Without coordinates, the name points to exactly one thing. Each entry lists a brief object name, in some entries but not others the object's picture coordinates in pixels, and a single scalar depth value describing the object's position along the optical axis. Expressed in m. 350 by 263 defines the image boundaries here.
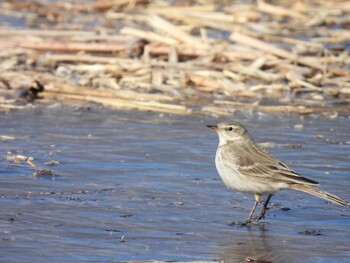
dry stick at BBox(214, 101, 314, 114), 12.16
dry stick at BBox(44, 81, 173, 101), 12.49
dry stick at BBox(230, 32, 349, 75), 14.05
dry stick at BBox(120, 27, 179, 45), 14.98
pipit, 7.62
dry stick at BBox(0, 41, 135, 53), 15.07
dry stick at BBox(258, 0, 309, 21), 18.23
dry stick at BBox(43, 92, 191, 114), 12.02
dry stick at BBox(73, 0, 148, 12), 20.39
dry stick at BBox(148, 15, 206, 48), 15.01
